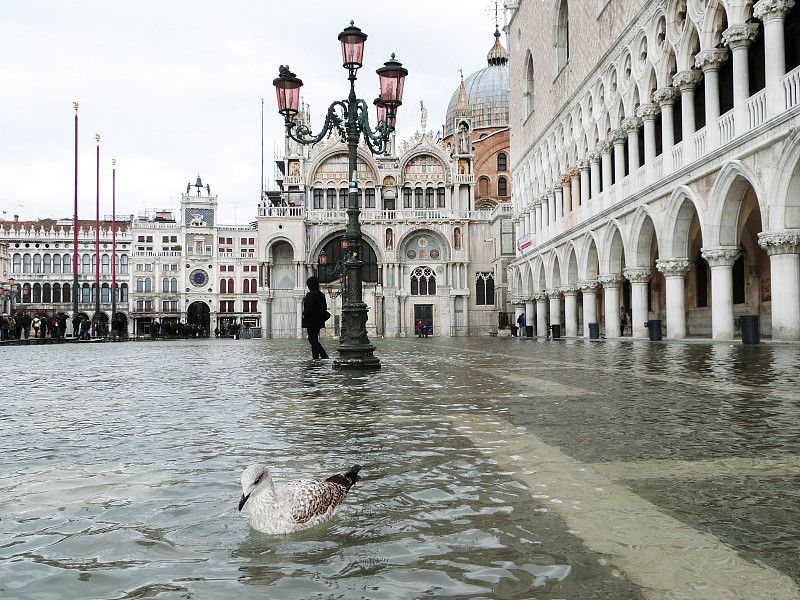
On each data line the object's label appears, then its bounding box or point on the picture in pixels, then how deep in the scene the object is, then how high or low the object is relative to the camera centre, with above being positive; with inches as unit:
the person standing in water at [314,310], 513.3 +7.2
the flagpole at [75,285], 1501.0 +76.9
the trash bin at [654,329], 808.3 -14.5
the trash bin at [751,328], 600.4 -10.8
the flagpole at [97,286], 1663.4 +87.9
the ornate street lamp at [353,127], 442.0 +131.1
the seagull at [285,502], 100.9 -25.3
